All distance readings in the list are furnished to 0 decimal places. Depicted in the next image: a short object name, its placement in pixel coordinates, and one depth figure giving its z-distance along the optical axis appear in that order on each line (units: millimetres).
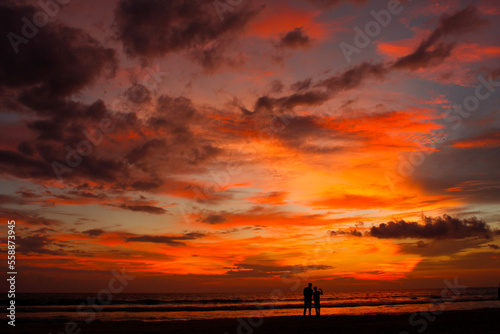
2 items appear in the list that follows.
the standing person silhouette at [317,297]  27559
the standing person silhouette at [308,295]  26844
